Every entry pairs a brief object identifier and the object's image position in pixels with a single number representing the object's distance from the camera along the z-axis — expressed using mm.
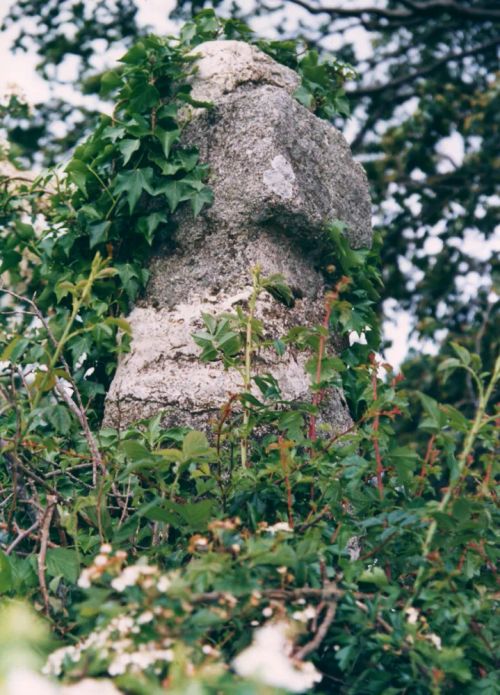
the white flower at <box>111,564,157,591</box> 2049
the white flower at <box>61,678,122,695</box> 1471
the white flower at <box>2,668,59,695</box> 1258
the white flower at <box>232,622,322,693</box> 1470
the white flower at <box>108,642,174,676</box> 1885
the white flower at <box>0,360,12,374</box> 2707
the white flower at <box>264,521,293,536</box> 2332
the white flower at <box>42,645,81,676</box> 2081
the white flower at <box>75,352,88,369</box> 2908
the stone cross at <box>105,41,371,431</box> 2815
